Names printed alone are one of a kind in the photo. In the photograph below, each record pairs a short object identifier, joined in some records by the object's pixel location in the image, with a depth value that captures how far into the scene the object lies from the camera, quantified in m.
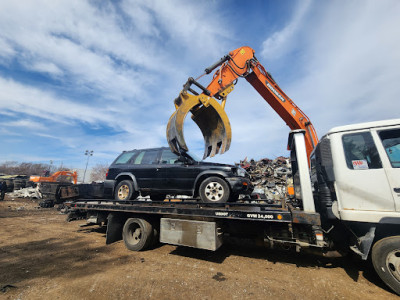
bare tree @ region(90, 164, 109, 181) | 63.68
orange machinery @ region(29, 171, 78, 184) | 16.16
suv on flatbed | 4.84
